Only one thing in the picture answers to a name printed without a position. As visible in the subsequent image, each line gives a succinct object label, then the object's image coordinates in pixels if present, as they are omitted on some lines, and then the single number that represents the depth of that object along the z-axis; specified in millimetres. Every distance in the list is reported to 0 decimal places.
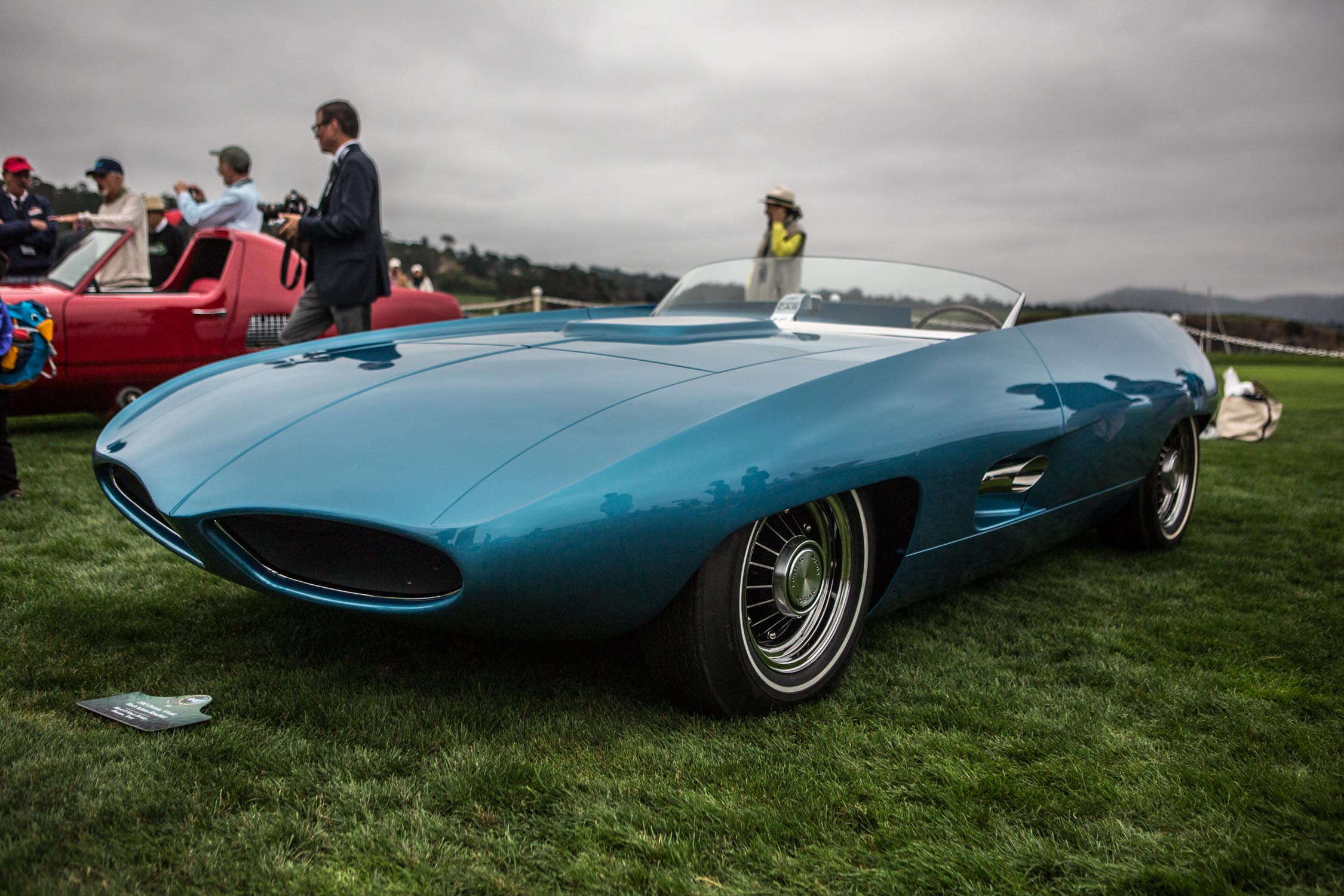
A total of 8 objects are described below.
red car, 5688
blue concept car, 1765
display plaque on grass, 1882
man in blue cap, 6133
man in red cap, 6906
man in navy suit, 4656
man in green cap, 6316
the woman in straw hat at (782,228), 6238
